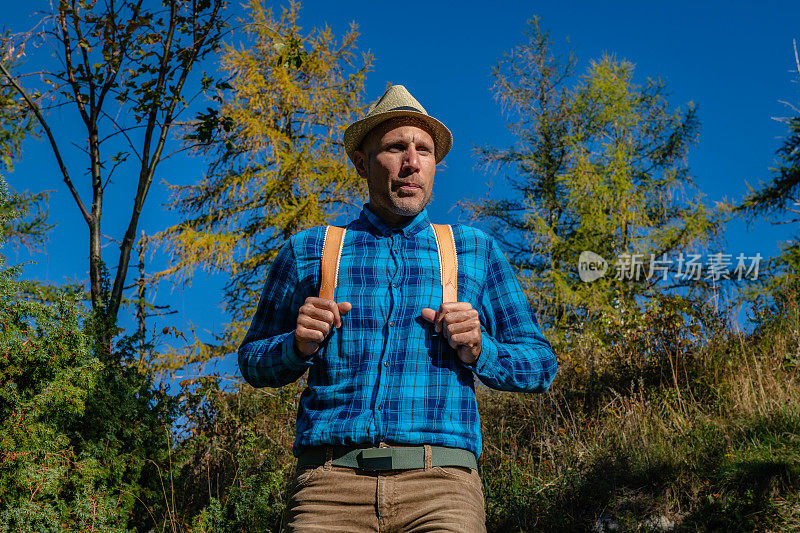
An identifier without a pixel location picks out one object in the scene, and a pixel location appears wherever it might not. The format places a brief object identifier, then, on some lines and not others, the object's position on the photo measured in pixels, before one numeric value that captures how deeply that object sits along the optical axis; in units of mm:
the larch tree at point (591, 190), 16281
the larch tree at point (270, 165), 14477
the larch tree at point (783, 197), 13328
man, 2293
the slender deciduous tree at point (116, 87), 5223
